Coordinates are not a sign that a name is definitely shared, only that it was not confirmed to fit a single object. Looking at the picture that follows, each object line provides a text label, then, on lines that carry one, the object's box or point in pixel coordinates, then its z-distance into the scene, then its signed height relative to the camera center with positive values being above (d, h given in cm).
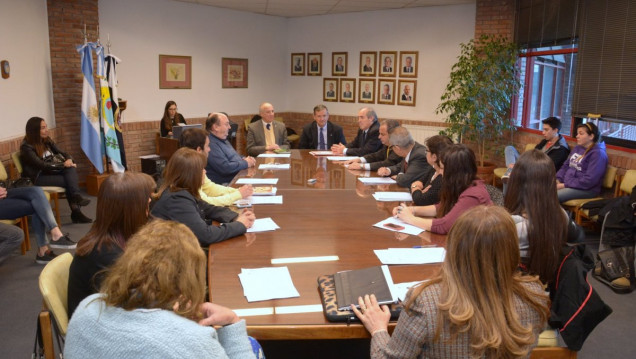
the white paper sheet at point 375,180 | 434 -67
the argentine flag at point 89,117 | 681 -28
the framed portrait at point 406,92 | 914 +19
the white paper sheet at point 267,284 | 204 -77
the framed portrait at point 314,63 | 1034 +76
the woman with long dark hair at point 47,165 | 556 -76
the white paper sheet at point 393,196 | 368 -68
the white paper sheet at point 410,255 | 241 -73
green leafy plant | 752 +21
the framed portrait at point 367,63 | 959 +73
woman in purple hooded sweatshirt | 533 -65
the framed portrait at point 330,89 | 1019 +24
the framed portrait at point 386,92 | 942 +19
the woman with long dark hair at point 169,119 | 805 -33
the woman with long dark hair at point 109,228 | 198 -53
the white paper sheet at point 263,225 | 291 -72
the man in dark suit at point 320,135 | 670 -45
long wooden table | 186 -74
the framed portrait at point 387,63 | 934 +72
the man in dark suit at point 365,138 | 583 -42
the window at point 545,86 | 673 +29
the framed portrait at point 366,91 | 969 +21
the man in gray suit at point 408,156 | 418 -44
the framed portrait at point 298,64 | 1058 +75
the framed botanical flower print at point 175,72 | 852 +45
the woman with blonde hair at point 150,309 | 129 -55
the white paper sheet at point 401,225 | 290 -72
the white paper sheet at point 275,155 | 572 -62
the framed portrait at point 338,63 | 998 +74
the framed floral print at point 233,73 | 959 +51
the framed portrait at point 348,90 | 994 +23
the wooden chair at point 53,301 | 184 -77
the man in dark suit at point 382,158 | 501 -56
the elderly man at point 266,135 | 616 -44
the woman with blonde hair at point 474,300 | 145 -56
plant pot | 776 -102
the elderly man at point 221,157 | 484 -55
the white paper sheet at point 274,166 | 495 -64
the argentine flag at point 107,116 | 686 -26
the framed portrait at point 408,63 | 907 +70
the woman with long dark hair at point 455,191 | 284 -49
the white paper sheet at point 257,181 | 424 -67
